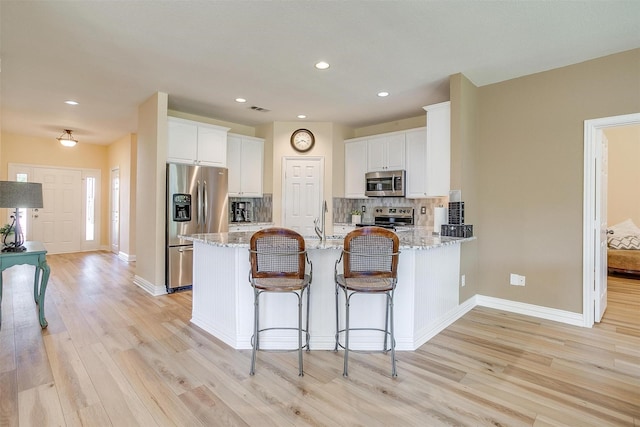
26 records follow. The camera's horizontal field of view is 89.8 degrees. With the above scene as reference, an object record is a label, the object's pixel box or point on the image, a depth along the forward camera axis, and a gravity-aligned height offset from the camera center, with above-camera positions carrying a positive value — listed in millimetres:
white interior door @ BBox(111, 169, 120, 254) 7359 -16
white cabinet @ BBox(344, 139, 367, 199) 5473 +754
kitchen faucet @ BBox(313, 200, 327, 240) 2737 -199
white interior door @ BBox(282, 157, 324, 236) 5520 +396
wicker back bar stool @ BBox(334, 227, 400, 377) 2242 -369
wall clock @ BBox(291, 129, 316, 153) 5527 +1222
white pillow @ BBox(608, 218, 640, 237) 5387 -289
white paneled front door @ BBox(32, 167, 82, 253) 7113 -20
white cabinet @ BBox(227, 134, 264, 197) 5395 +797
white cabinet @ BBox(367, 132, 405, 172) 5037 +957
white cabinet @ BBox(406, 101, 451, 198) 3648 +712
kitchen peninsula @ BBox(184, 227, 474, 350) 2635 -785
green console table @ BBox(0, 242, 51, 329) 2898 -474
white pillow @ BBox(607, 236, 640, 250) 5195 -502
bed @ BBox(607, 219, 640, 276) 5008 -613
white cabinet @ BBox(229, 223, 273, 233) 5132 -262
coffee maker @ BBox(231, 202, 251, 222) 5735 -23
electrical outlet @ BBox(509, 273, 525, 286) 3549 -759
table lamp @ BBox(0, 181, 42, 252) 2963 +105
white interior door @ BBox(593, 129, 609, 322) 3205 -197
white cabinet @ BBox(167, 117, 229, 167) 4430 +990
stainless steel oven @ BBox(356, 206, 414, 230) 5254 -95
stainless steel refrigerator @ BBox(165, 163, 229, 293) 4238 -6
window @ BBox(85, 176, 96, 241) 7805 +31
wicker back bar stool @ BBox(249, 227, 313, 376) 2240 -381
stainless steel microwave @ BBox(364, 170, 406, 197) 4949 +441
